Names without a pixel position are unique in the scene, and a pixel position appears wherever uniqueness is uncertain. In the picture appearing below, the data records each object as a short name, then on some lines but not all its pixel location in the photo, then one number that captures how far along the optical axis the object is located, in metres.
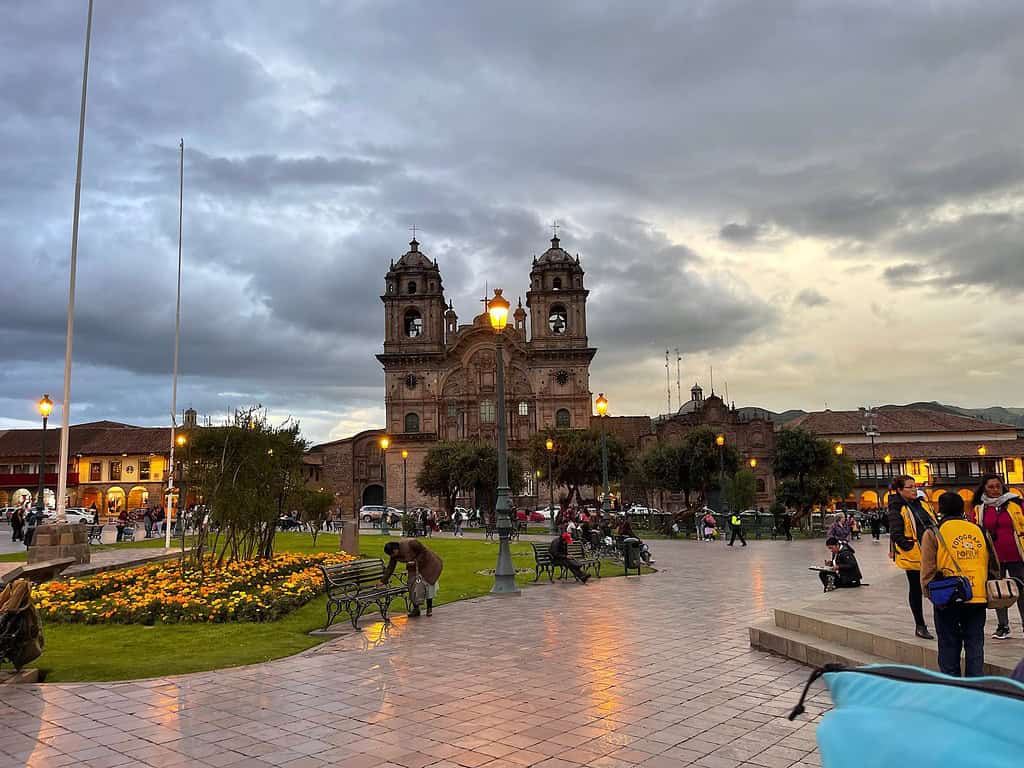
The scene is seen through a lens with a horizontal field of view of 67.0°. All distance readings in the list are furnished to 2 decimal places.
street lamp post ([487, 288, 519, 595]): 14.84
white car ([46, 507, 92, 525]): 40.89
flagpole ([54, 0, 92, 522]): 17.84
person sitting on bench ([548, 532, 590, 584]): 16.69
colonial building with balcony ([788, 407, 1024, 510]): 67.44
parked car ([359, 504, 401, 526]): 52.25
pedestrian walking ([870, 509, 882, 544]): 32.95
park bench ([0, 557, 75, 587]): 11.38
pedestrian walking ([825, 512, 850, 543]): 17.53
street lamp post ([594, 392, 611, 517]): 26.53
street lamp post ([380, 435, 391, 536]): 44.04
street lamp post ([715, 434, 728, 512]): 39.84
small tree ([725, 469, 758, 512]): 49.32
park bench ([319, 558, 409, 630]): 11.29
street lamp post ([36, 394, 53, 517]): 24.97
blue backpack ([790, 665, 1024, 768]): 1.35
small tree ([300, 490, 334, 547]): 23.90
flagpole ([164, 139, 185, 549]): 26.66
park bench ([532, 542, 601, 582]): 17.27
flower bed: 11.73
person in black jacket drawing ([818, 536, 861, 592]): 12.96
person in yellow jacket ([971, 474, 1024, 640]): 8.09
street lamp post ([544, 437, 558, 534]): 35.57
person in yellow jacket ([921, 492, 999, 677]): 6.23
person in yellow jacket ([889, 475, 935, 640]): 7.95
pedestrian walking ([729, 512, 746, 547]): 29.83
